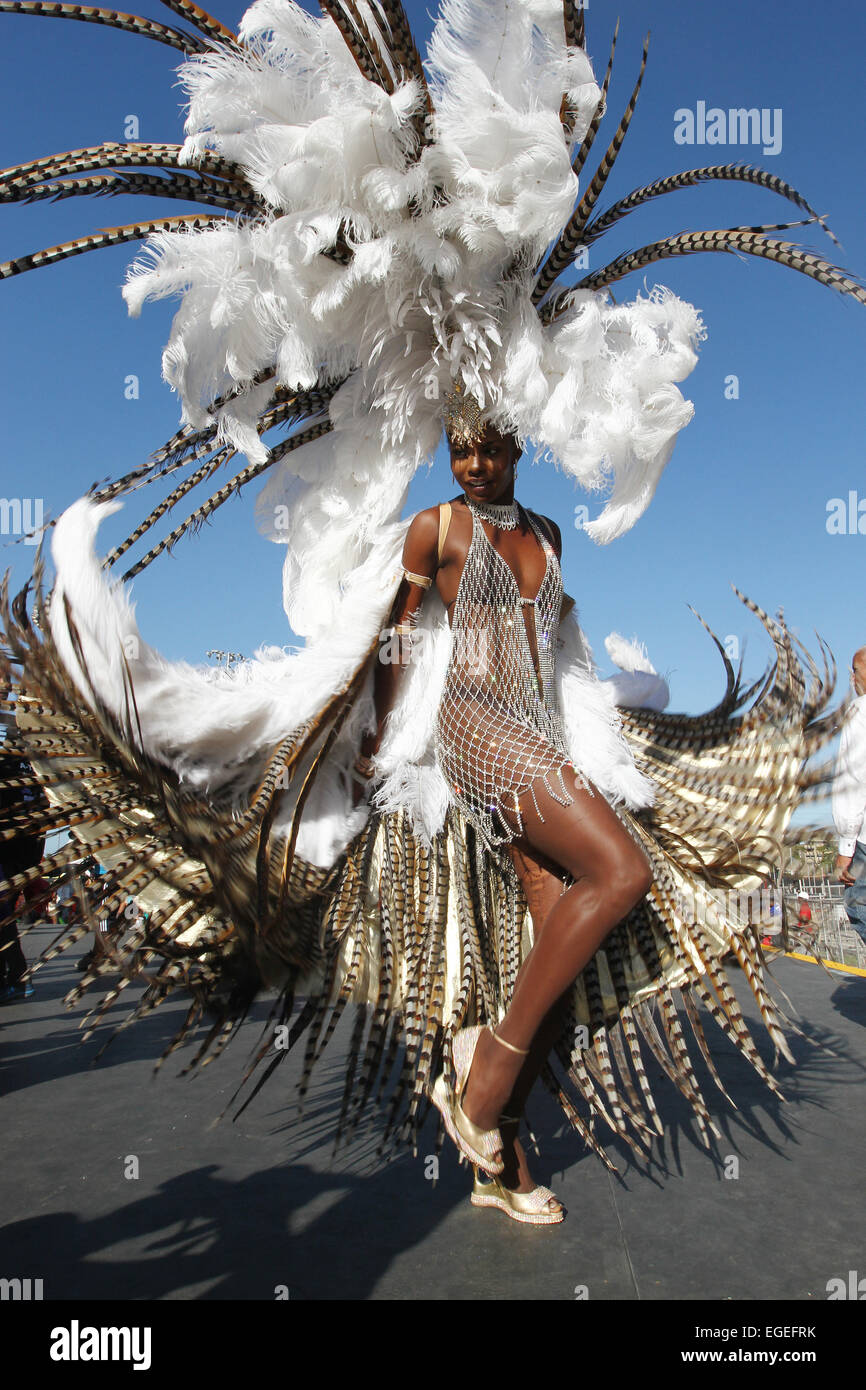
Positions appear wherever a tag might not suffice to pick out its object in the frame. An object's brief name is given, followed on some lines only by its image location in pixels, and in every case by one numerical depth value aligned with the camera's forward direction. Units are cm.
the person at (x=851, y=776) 266
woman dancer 232
